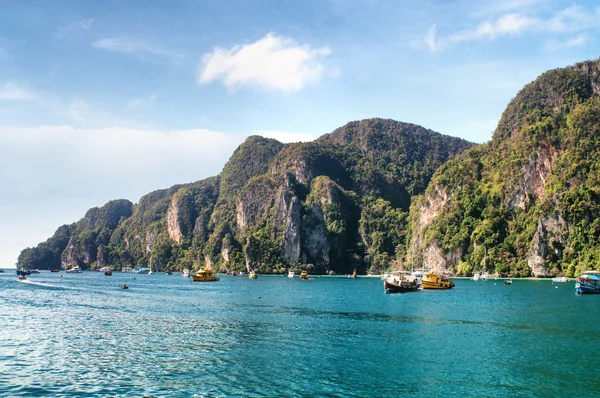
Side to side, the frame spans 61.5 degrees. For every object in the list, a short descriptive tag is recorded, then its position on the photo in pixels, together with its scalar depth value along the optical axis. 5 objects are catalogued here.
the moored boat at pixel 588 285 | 88.94
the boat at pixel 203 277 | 147.88
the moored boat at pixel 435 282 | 106.00
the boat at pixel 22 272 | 161.50
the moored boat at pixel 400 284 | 93.94
